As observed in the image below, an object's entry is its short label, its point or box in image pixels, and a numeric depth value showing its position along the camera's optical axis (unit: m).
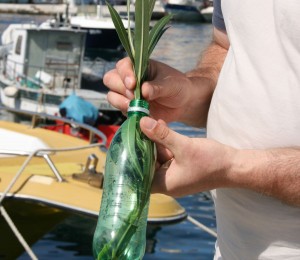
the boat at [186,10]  47.59
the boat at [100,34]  27.06
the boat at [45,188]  5.20
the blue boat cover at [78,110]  11.14
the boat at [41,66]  13.55
